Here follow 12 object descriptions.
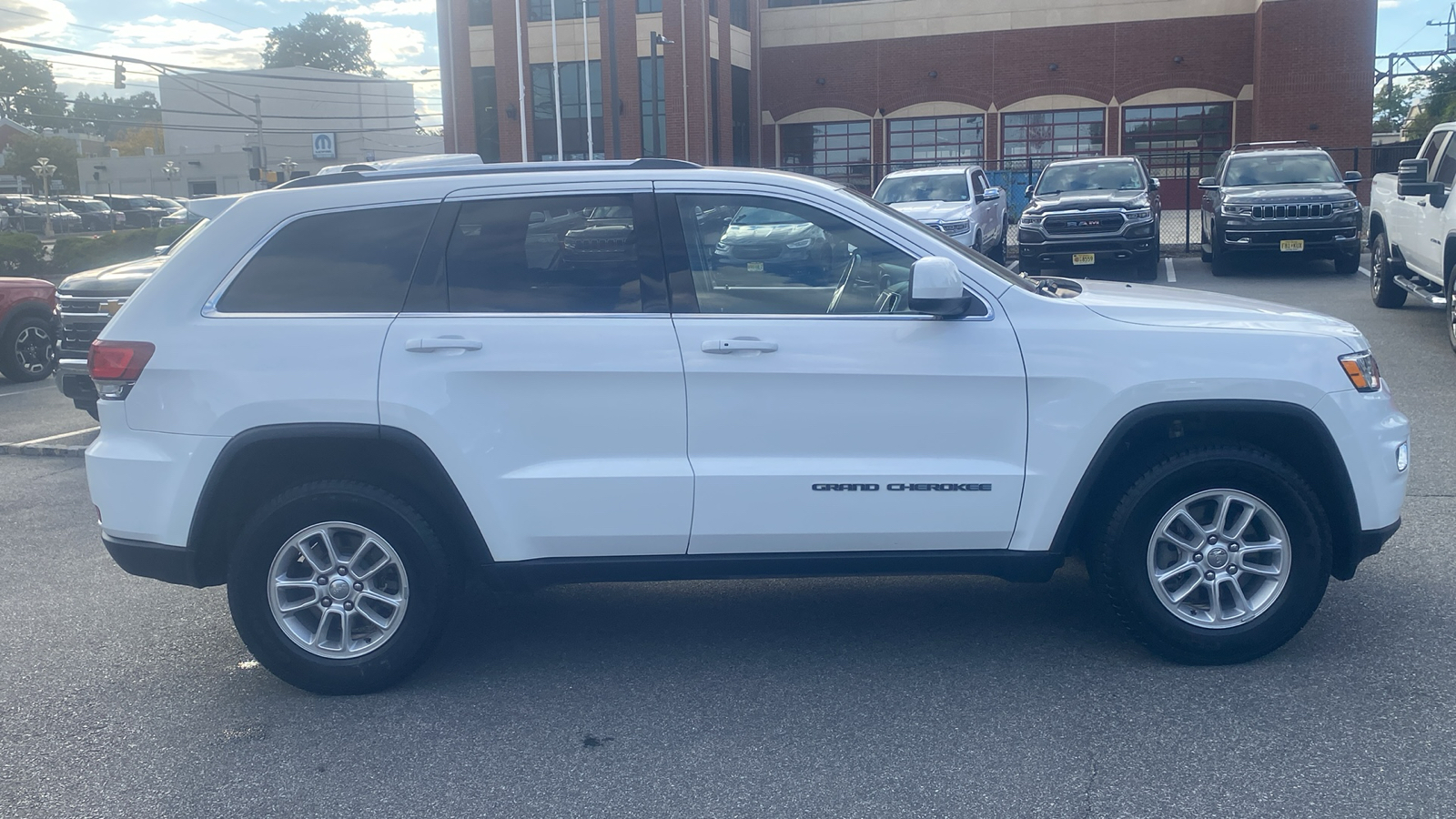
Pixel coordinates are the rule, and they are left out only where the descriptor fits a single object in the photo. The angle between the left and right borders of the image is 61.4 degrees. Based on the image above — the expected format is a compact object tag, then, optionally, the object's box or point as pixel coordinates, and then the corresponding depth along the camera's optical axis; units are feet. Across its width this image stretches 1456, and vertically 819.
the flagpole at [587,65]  126.31
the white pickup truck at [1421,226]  35.78
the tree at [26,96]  366.84
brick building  132.46
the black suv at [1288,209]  56.95
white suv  14.07
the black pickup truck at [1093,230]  58.85
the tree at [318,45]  353.92
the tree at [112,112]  400.26
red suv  41.24
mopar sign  227.61
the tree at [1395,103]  264.52
